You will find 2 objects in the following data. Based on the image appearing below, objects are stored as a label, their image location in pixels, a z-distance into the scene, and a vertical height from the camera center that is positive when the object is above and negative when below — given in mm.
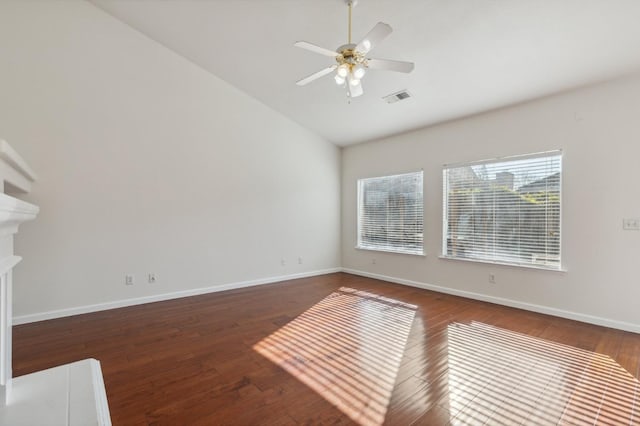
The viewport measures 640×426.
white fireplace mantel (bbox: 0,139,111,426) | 1022 -768
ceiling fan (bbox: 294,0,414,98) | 2521 +1371
